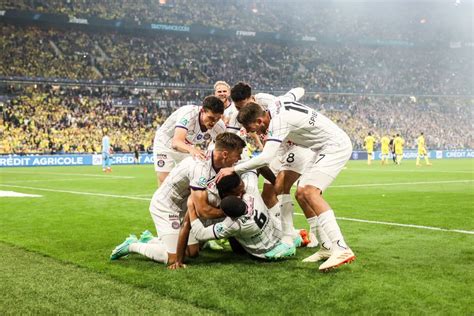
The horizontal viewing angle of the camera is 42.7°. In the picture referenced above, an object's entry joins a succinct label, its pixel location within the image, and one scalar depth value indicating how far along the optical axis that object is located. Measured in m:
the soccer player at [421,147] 36.55
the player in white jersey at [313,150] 6.43
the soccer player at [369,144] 39.19
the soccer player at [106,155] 30.80
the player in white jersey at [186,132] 7.48
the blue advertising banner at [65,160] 38.25
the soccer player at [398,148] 38.66
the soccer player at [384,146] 38.93
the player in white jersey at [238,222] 6.45
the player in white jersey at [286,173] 8.04
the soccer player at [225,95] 8.46
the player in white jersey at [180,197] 6.54
